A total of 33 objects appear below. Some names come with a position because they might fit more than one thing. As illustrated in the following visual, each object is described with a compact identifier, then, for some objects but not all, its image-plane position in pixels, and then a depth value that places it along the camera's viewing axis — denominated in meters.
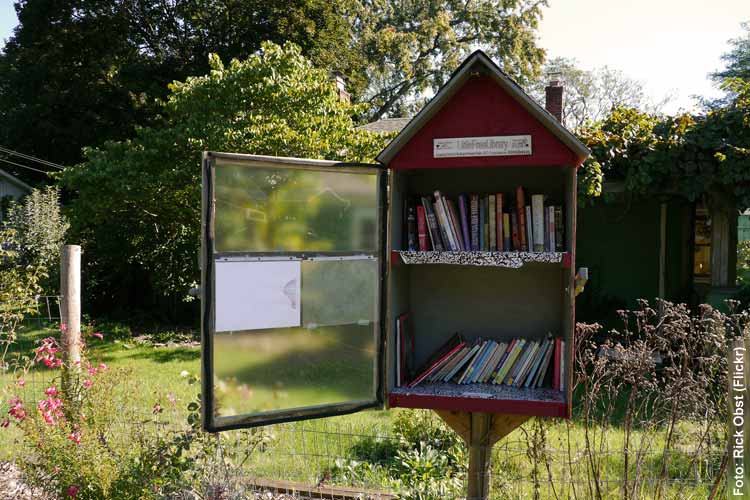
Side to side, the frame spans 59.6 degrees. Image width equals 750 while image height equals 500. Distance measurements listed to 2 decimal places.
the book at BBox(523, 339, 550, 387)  3.41
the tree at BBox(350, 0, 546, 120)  21.42
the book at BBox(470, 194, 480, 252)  3.41
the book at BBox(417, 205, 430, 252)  3.43
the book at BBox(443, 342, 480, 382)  3.51
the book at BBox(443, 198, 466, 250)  3.40
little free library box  2.94
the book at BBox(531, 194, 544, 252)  3.30
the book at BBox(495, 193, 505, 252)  3.39
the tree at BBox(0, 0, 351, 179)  16.95
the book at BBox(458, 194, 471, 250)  3.42
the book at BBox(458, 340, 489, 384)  3.50
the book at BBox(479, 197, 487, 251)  3.41
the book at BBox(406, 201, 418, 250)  3.49
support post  3.41
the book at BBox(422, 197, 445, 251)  3.42
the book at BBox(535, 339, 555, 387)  3.42
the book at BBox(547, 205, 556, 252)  3.31
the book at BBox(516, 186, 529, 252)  3.36
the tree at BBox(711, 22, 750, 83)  32.75
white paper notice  2.92
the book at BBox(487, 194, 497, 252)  3.39
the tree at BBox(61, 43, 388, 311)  9.04
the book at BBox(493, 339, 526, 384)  3.47
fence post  4.28
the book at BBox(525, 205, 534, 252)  3.33
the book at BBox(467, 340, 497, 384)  3.50
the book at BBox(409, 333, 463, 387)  3.45
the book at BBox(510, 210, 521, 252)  3.38
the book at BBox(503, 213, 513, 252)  3.38
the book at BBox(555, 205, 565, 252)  3.31
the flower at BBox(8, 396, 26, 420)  3.88
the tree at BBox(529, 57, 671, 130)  35.38
